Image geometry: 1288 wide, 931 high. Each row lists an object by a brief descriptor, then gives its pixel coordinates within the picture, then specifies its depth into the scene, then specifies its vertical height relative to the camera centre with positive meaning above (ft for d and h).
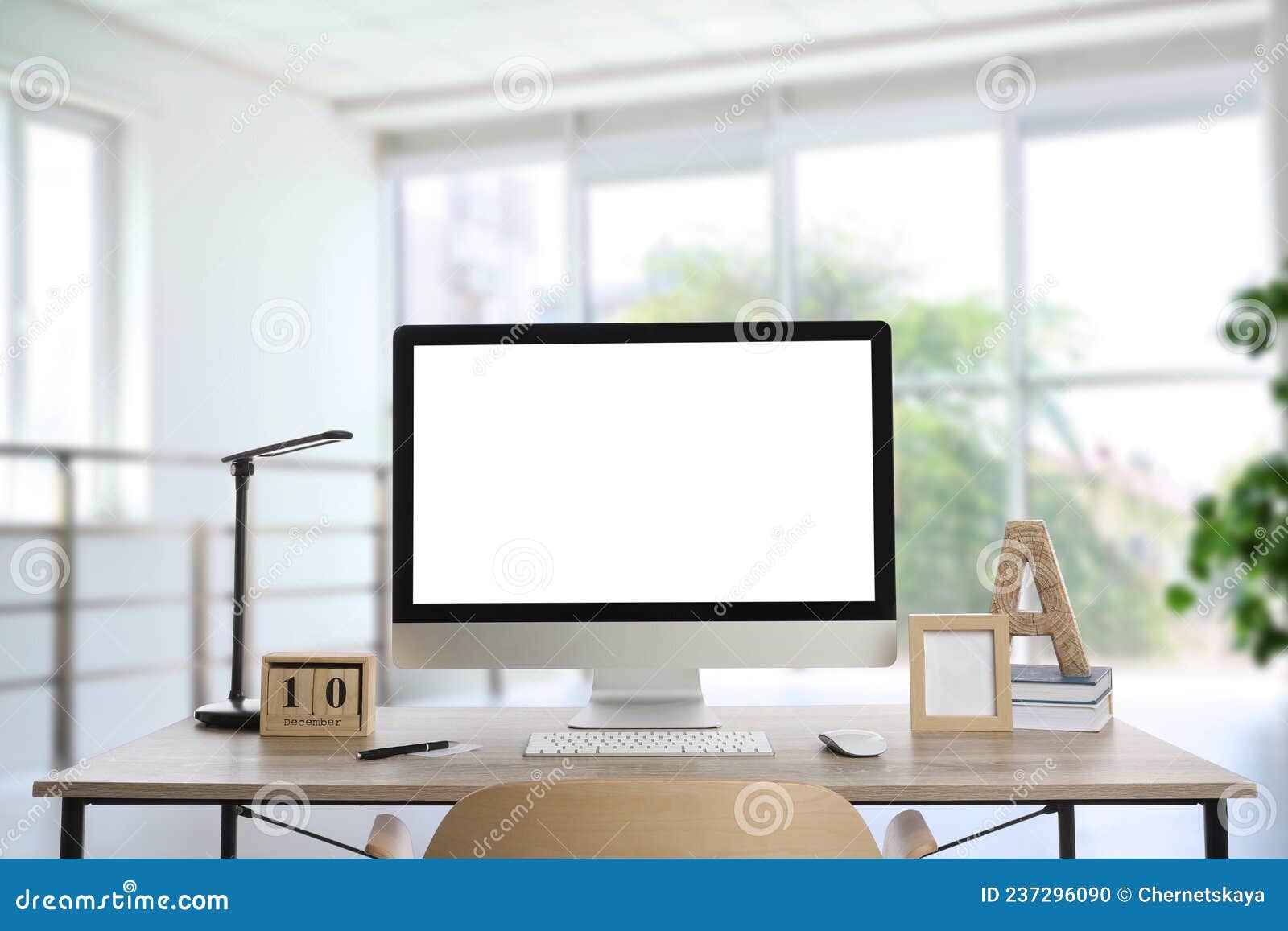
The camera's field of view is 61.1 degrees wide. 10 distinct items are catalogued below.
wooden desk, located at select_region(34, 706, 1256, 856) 3.53 -0.87
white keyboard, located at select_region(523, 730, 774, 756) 4.05 -0.85
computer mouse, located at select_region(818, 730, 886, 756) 4.01 -0.84
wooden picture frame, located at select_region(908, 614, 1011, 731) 4.52 -0.63
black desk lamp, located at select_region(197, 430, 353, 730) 4.75 -0.34
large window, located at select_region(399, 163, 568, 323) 18.81 +4.87
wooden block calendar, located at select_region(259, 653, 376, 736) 4.54 -0.72
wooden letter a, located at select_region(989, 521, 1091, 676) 4.70 -0.33
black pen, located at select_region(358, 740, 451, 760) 4.05 -0.86
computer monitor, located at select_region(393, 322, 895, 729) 4.52 +0.08
